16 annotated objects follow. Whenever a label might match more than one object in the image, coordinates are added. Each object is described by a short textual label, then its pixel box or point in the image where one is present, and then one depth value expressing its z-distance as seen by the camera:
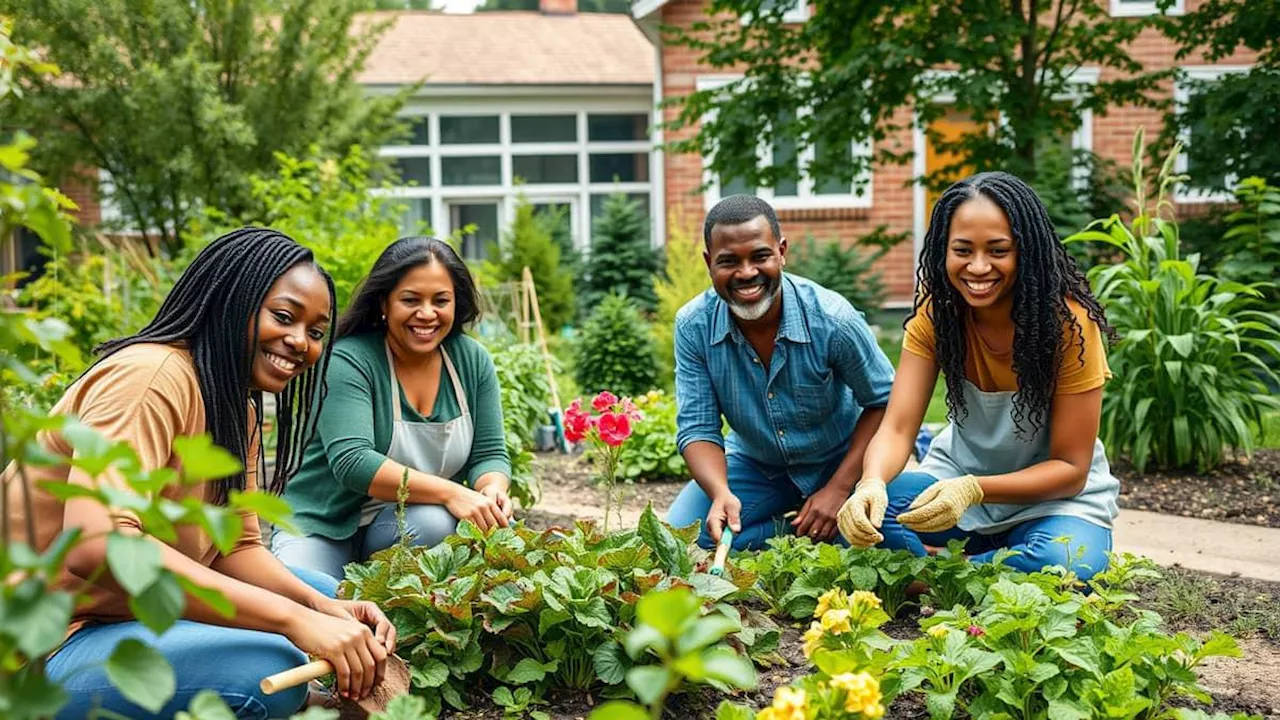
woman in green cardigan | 3.33
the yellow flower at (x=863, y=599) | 2.33
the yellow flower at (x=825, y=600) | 2.37
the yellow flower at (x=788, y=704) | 1.44
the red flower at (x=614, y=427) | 3.12
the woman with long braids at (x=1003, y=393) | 3.14
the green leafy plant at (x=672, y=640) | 1.04
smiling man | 3.57
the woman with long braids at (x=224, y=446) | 2.12
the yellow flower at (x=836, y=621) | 2.17
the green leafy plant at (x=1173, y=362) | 5.29
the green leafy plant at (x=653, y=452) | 6.03
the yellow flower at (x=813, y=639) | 2.20
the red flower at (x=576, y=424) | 3.22
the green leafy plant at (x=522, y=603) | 2.48
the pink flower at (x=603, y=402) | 3.32
